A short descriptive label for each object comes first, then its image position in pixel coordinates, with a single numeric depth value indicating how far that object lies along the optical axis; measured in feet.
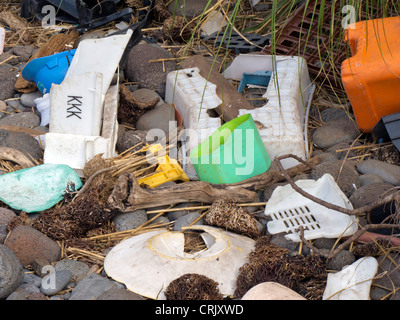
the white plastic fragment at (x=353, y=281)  6.80
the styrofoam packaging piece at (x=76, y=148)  9.44
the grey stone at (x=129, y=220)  8.45
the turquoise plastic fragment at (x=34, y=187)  8.64
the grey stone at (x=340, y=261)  7.39
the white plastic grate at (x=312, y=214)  7.77
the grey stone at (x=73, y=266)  7.53
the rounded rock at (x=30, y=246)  7.63
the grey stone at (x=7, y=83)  11.76
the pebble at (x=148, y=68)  11.66
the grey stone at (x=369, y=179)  8.80
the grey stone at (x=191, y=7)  13.59
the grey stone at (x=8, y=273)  6.77
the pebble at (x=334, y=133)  10.14
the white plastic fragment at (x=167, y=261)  7.16
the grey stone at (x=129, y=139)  10.03
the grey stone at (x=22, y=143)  9.73
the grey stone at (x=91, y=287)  6.94
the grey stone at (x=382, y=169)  8.83
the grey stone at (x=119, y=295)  6.77
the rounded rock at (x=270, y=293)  6.48
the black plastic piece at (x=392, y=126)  9.11
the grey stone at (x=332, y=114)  10.74
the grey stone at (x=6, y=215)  8.37
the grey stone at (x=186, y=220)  8.40
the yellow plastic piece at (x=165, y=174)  9.14
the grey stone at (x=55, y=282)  7.10
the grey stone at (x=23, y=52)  12.90
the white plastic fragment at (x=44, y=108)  10.90
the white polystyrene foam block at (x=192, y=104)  9.76
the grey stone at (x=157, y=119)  10.45
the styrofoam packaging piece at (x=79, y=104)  10.12
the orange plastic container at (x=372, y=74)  8.94
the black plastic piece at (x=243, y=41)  12.22
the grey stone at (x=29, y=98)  11.59
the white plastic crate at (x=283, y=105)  9.56
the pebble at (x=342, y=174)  8.72
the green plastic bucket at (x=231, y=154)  8.85
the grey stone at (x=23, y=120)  10.81
